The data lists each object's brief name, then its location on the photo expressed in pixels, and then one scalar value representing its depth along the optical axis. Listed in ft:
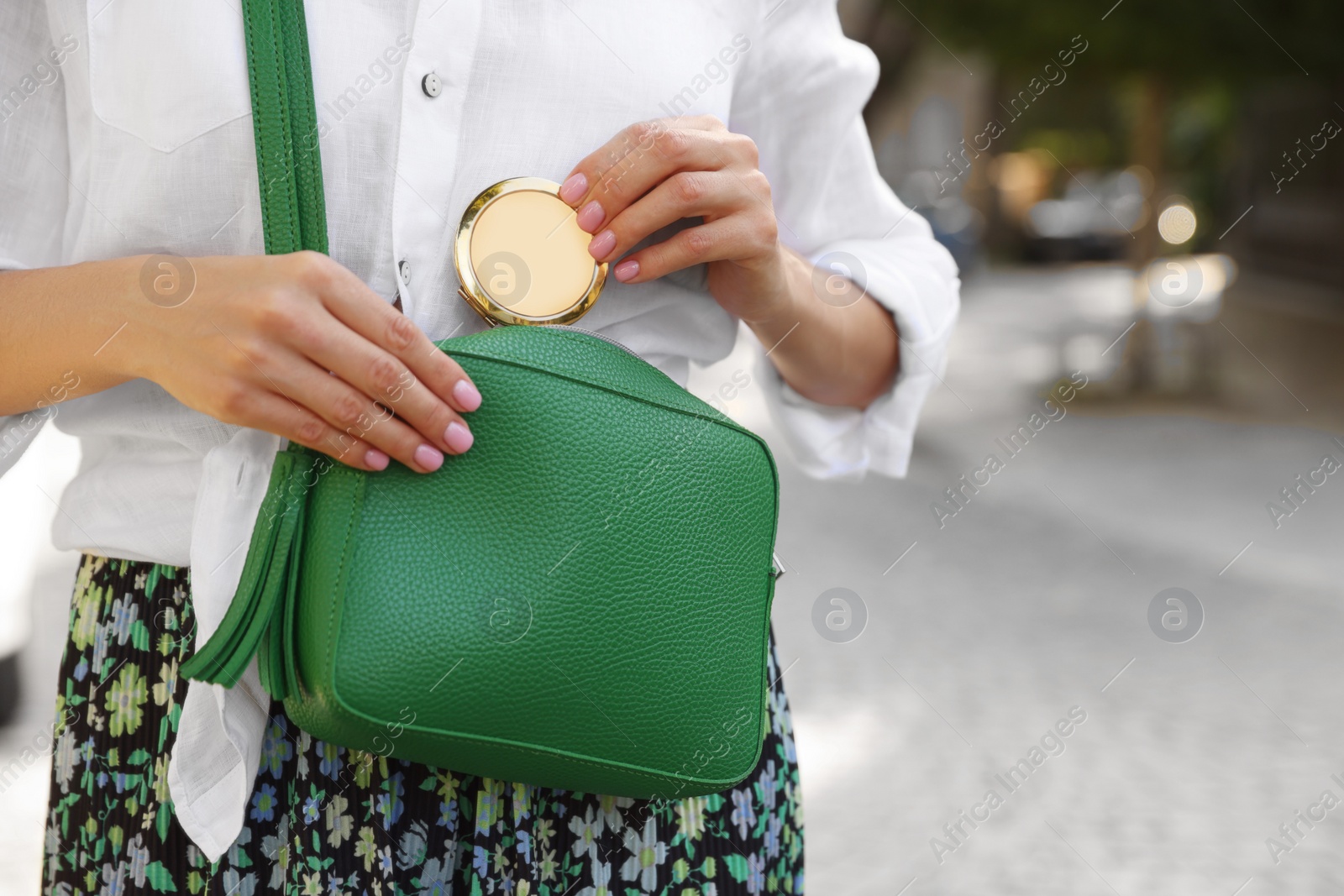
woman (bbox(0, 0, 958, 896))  4.34
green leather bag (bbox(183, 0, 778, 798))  4.31
